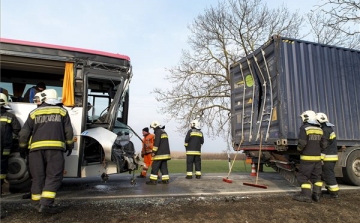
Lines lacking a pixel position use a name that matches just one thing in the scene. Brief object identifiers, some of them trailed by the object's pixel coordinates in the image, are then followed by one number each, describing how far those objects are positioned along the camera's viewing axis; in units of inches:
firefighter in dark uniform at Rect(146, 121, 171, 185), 280.2
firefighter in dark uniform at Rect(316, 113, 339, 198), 229.8
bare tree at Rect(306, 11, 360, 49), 675.0
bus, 205.5
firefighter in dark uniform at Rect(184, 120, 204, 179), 327.0
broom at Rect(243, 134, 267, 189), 261.4
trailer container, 247.9
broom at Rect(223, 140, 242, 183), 296.0
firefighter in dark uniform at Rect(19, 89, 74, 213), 161.0
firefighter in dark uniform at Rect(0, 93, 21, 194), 180.2
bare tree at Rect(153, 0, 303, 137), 706.8
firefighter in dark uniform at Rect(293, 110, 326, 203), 217.8
